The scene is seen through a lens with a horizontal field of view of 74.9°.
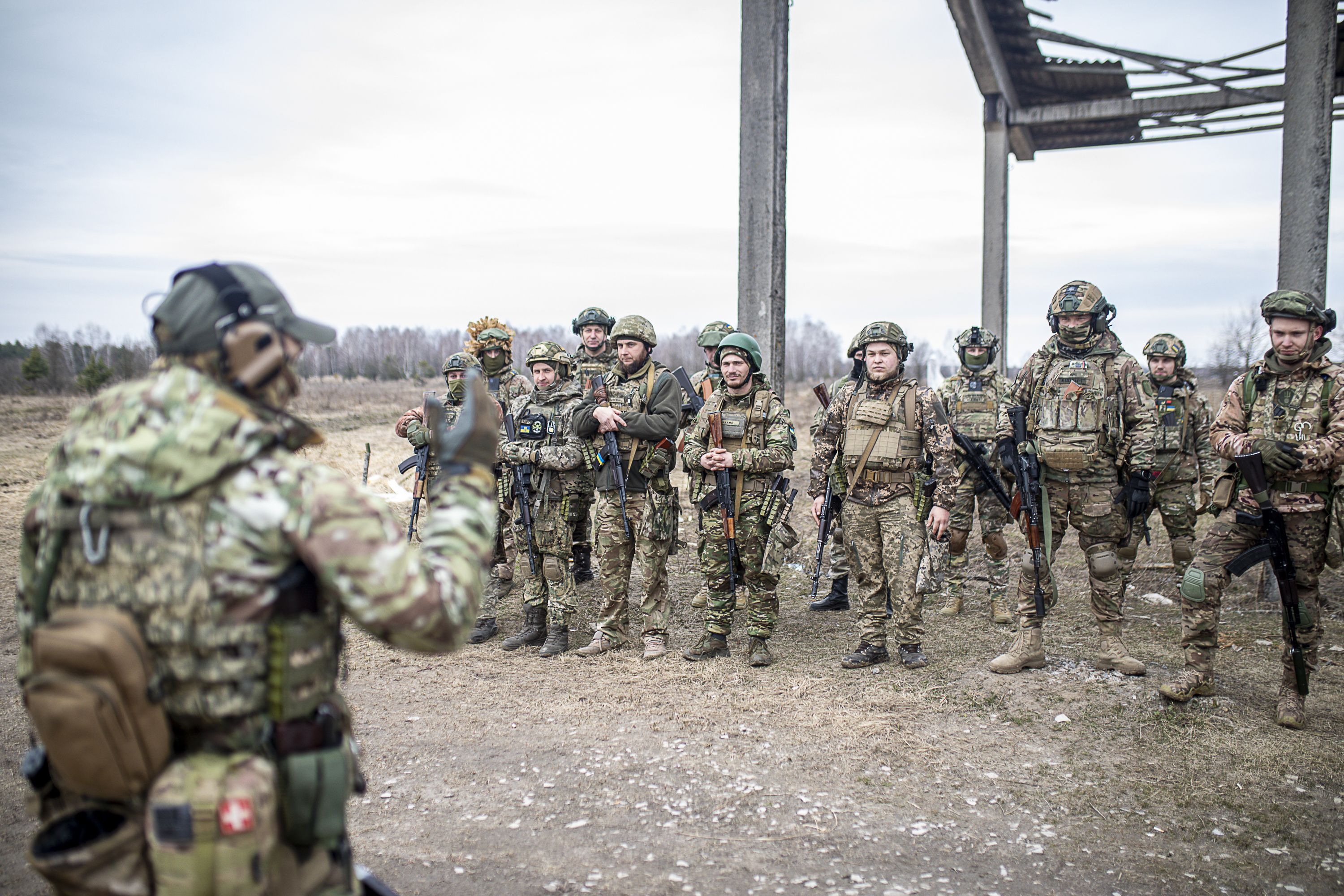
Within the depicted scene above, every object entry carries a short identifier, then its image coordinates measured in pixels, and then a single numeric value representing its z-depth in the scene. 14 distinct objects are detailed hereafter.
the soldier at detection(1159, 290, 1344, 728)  4.62
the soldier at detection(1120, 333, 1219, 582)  7.04
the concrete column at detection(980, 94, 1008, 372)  11.40
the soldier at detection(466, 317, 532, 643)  7.29
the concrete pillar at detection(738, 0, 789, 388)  7.12
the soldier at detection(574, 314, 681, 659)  6.20
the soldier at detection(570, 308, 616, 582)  6.96
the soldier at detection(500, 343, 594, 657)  6.54
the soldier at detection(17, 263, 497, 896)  1.68
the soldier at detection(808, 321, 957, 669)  5.76
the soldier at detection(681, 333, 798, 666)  5.84
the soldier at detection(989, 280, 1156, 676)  5.58
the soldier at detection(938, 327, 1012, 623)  7.60
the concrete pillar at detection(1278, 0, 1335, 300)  6.84
